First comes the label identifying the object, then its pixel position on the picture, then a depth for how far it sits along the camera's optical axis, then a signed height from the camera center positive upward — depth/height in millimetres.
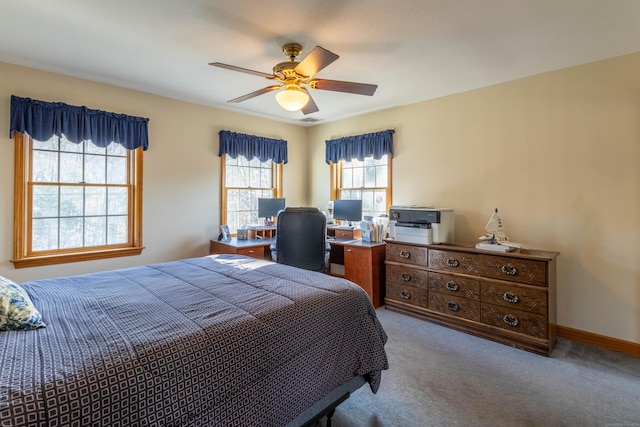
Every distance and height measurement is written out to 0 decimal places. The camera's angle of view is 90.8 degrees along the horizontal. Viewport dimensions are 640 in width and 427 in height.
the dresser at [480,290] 2641 -718
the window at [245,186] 4461 +400
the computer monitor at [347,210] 4316 +51
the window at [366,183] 4426 +467
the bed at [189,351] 979 -523
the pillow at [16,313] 1305 -431
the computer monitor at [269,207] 4445 +91
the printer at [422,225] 3324 -114
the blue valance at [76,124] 2852 +875
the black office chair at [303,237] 3312 -252
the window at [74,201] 2973 +109
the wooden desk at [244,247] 3811 -425
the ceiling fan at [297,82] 2270 +1038
